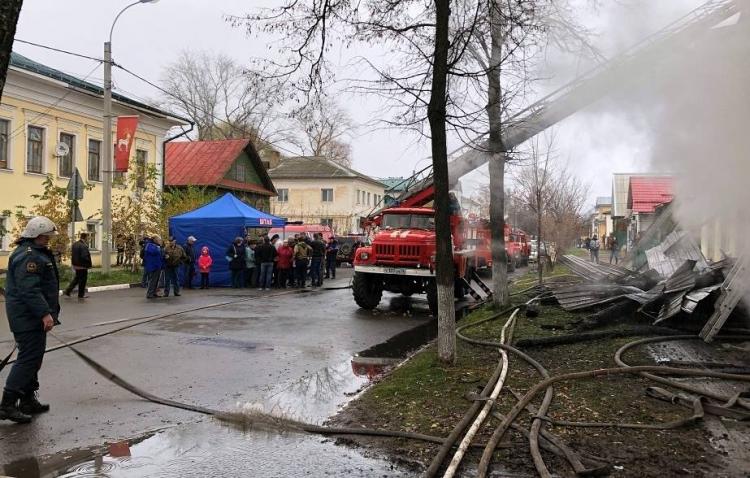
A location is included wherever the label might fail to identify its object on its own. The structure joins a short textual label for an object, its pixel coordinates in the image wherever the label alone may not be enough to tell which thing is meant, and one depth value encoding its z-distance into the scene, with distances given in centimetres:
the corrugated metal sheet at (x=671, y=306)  862
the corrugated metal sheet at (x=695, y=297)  821
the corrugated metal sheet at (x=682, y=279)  891
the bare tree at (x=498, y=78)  751
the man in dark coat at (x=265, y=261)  1789
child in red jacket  1780
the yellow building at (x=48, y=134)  2128
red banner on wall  1933
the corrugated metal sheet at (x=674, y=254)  1105
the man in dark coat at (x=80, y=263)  1398
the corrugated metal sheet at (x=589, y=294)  1056
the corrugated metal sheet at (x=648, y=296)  942
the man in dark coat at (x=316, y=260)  1906
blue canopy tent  1838
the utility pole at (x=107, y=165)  1809
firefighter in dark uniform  527
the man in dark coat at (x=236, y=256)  1806
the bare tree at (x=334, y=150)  5716
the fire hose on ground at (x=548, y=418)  406
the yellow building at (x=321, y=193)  5509
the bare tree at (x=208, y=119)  4766
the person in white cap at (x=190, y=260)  1711
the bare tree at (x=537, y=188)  1853
